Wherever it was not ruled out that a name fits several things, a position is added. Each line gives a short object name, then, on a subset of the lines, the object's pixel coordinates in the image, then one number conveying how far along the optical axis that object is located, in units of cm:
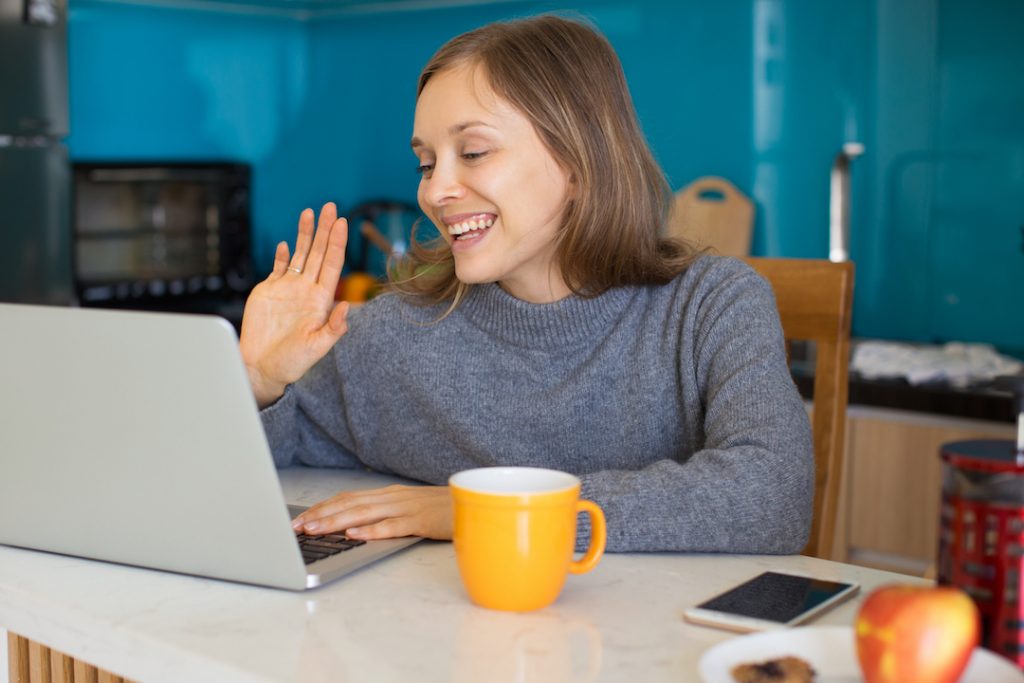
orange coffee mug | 83
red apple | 64
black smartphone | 83
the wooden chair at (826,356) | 140
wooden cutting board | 305
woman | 129
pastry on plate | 69
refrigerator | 293
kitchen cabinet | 234
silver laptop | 83
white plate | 69
